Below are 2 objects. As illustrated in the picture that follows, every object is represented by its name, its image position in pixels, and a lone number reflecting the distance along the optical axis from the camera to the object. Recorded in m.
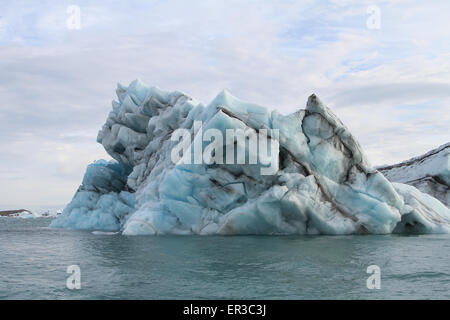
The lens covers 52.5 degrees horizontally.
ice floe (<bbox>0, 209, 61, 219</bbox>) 69.76
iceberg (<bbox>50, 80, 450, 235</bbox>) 16.22
